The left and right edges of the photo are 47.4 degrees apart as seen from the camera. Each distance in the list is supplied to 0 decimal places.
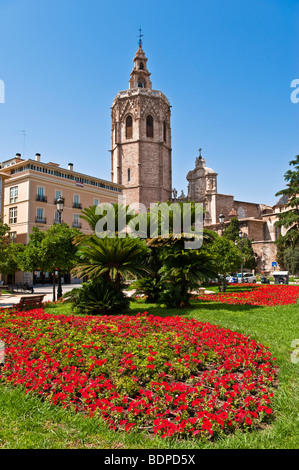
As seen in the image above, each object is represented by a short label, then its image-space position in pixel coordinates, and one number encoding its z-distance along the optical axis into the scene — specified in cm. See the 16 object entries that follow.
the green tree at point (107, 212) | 1128
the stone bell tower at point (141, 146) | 6050
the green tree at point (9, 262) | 2637
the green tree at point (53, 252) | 1644
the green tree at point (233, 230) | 4894
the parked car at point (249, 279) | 3653
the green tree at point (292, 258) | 3719
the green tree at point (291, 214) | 3675
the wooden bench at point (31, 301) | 1235
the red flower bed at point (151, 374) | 366
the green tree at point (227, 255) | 2072
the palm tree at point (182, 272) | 1130
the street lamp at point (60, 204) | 1566
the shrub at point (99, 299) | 1080
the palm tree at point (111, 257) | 1036
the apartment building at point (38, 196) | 3781
